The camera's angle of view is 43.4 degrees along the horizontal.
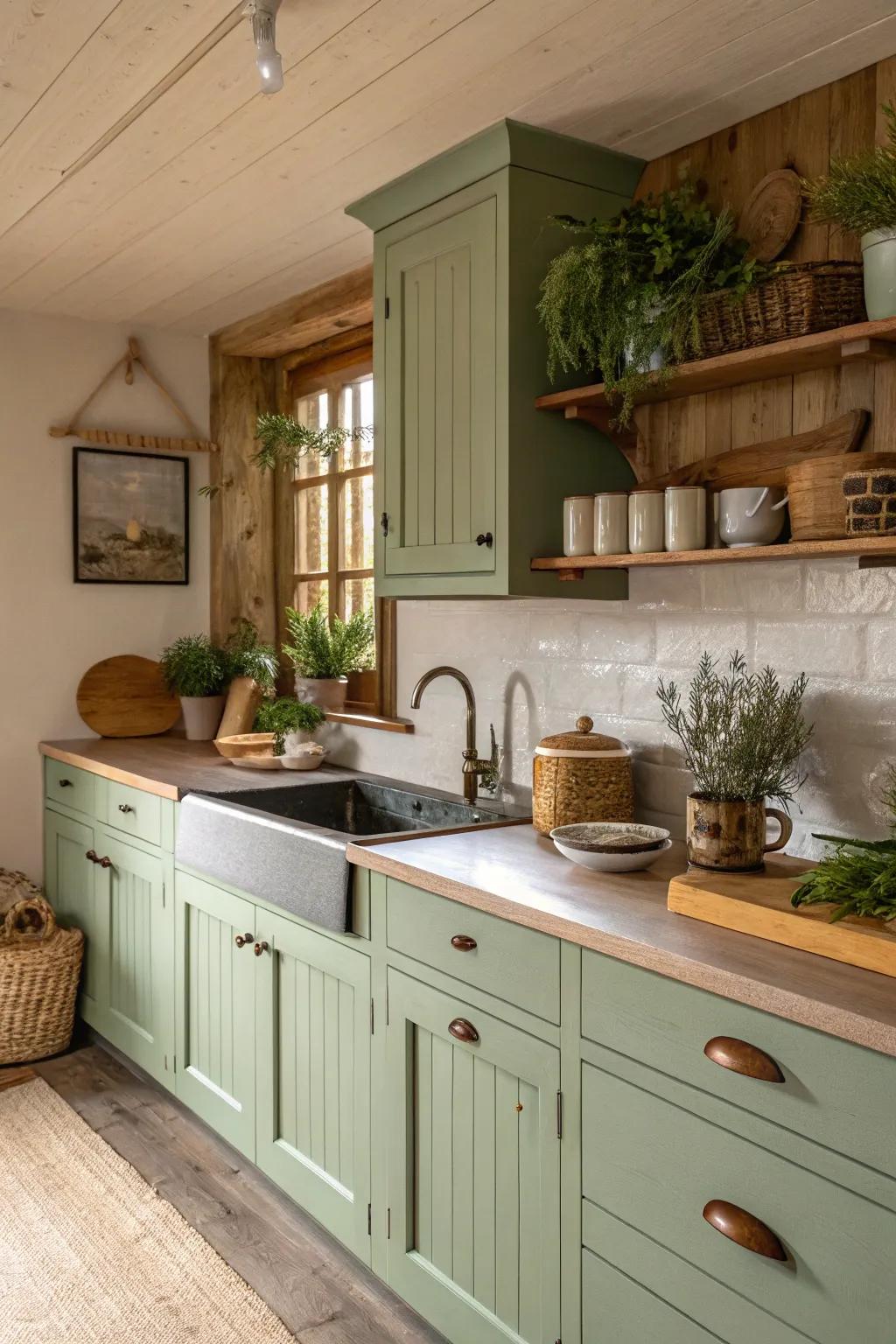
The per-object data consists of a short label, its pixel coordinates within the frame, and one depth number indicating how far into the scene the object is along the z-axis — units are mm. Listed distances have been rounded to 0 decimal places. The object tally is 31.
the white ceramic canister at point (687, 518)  2068
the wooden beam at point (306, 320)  3398
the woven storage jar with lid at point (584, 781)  2309
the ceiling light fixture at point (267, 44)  1818
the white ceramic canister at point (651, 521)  2129
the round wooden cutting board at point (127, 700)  3957
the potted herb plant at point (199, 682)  3934
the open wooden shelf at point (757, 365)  1791
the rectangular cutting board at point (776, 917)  1444
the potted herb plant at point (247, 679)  3812
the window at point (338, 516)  3633
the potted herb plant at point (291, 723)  3387
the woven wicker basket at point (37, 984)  3398
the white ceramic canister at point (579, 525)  2252
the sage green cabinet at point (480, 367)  2312
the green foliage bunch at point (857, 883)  1519
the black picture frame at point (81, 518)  3924
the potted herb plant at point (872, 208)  1728
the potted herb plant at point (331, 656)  3576
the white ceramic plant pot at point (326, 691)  3566
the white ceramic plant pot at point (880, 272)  1751
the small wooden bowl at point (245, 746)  3441
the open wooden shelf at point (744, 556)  1713
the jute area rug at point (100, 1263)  2195
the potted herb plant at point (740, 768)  1895
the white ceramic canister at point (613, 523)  2195
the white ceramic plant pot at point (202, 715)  3947
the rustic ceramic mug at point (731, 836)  1889
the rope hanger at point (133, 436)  3910
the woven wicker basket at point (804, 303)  1877
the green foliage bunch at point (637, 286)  2068
